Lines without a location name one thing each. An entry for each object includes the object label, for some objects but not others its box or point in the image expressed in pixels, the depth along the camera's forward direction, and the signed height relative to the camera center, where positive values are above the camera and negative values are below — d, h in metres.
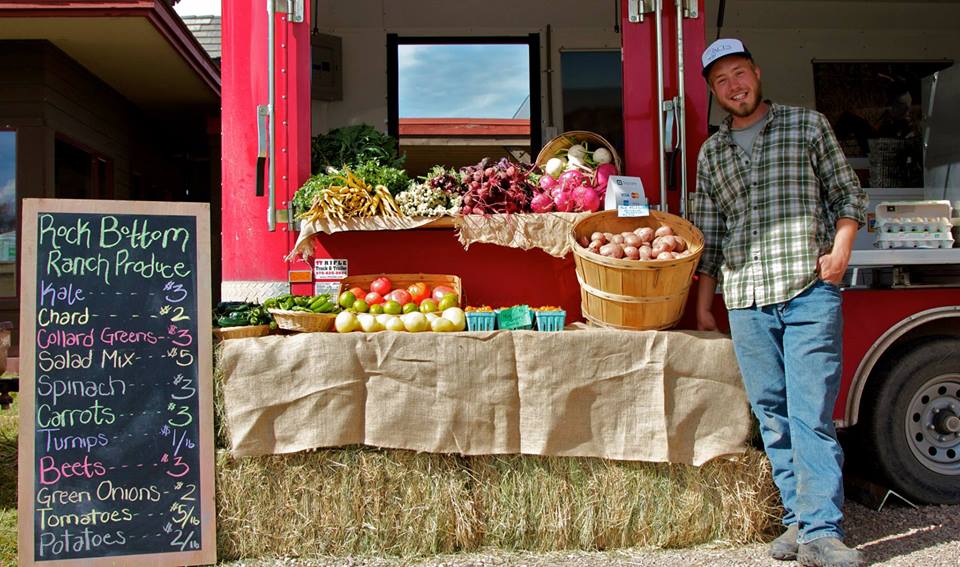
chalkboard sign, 3.51 -0.44
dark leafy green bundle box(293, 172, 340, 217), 4.16 +0.55
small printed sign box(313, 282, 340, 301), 4.32 +0.03
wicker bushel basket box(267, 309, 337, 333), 3.89 -0.14
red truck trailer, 4.26 +0.24
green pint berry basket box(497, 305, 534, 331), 3.92 -0.14
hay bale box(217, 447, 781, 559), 3.69 -1.03
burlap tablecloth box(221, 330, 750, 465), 3.68 -0.50
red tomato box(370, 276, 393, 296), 4.25 +0.03
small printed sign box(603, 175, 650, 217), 4.04 +0.49
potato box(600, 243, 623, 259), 3.84 +0.19
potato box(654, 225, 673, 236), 4.00 +0.30
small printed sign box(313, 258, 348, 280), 4.34 +0.14
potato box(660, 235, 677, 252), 3.86 +0.22
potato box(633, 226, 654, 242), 3.96 +0.28
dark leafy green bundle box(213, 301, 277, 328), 3.87 -0.10
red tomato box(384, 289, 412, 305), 4.20 -0.02
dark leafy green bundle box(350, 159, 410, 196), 4.43 +0.67
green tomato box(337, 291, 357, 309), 4.12 -0.04
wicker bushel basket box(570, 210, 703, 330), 3.74 +0.01
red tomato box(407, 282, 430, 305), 4.25 +0.00
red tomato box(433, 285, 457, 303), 4.25 +0.00
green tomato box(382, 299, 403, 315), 4.06 -0.08
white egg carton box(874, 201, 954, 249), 4.34 +0.34
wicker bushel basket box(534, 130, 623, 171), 5.12 +0.98
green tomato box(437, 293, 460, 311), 4.09 -0.06
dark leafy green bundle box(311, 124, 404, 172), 4.96 +0.95
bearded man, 3.48 +0.07
